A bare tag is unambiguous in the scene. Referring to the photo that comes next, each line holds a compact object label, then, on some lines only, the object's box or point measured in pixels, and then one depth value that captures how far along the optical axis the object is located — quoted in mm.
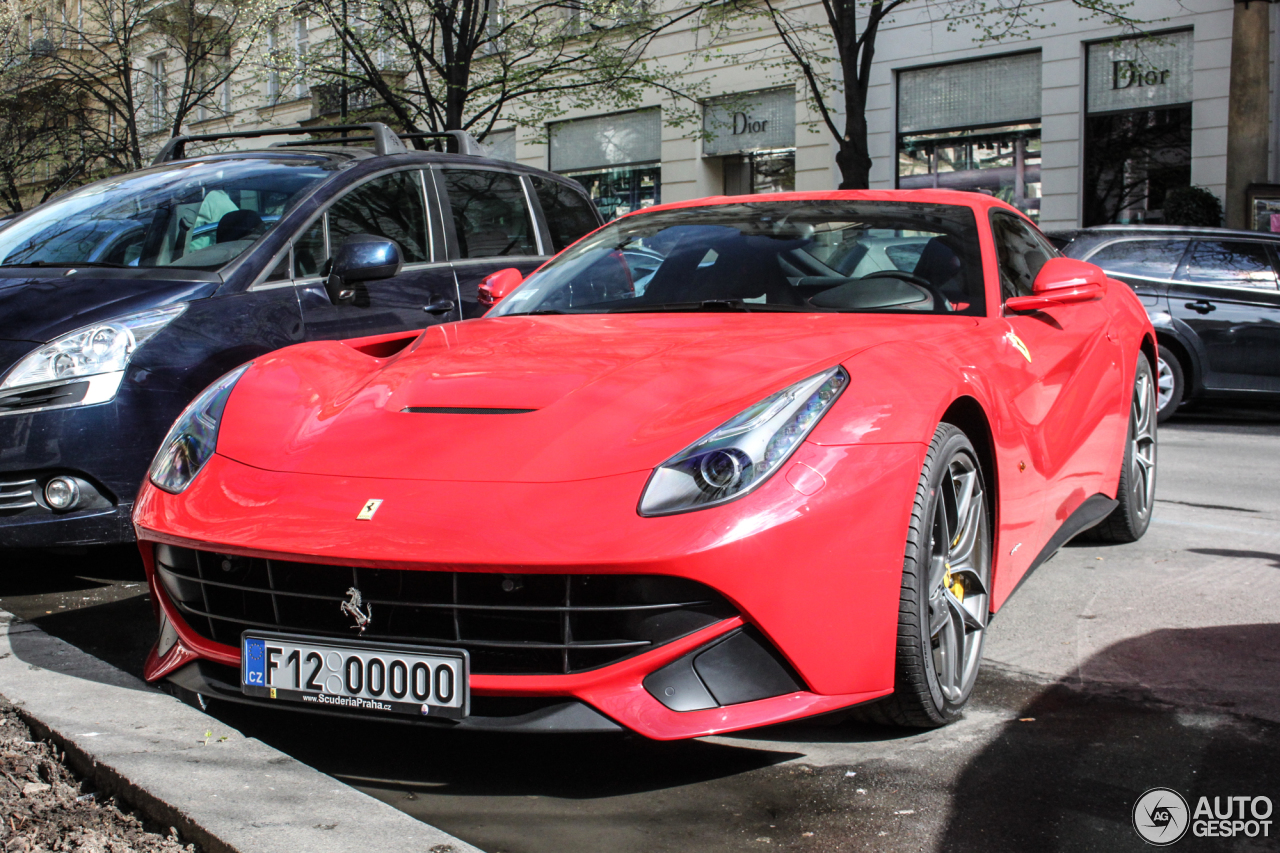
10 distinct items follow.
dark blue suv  4344
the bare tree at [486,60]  16078
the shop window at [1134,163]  16469
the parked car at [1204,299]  9984
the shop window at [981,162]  17734
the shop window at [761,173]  20266
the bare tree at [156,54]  23641
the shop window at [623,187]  21969
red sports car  2500
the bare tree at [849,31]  14148
